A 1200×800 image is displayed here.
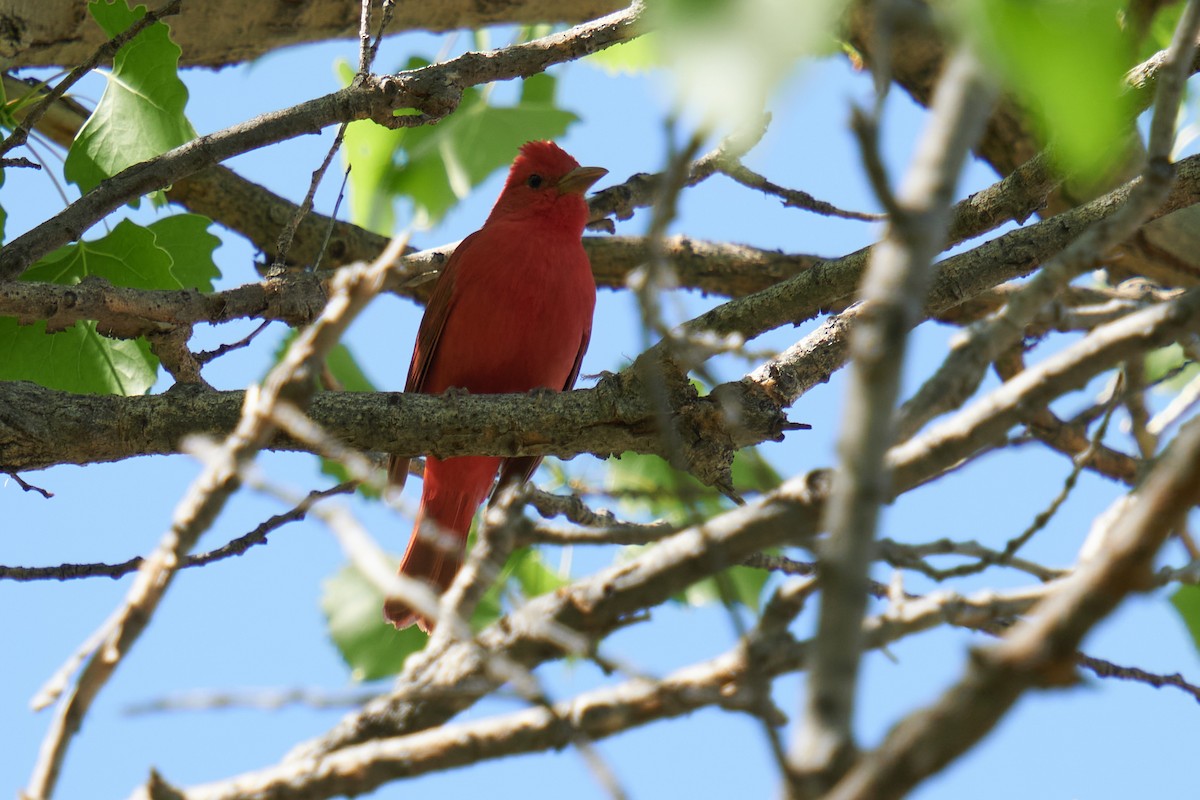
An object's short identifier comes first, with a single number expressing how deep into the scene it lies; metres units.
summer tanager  9.93
